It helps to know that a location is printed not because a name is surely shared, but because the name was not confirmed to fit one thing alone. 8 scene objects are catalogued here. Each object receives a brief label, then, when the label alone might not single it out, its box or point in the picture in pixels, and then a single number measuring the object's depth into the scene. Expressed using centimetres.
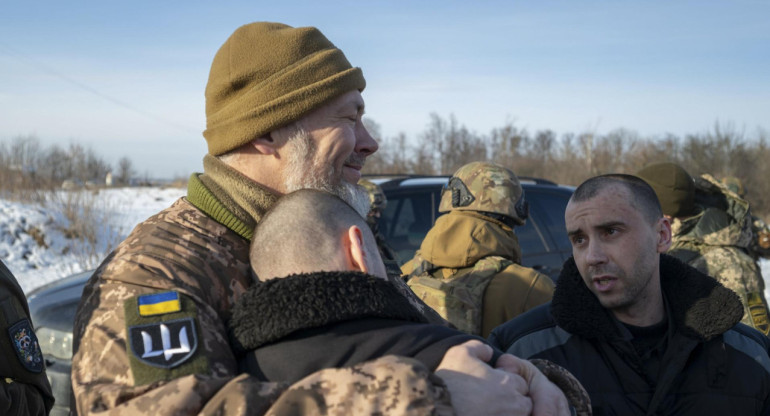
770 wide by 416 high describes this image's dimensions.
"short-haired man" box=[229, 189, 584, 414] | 144
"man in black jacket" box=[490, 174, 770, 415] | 279
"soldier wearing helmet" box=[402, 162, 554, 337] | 372
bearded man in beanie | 135
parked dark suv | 558
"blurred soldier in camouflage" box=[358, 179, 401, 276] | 569
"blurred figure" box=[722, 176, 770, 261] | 639
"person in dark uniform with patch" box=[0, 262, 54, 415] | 244
